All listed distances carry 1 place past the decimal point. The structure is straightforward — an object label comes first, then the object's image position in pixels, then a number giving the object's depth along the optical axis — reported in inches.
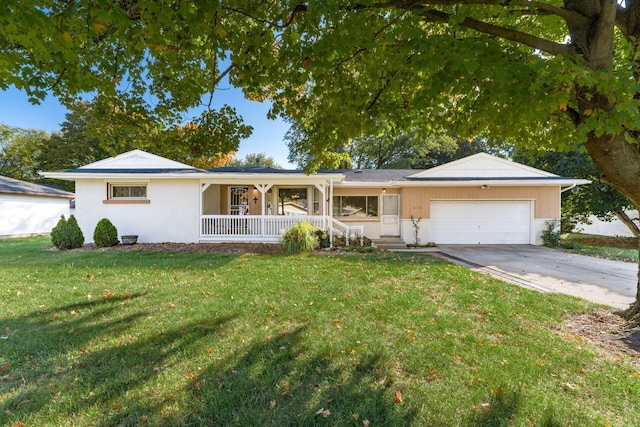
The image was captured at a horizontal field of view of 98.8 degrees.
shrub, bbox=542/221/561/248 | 446.0
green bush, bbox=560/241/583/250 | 430.9
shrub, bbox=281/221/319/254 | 372.8
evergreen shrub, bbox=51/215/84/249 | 386.6
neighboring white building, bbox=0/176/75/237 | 577.3
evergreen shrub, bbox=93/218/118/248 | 397.1
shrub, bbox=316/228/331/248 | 400.2
